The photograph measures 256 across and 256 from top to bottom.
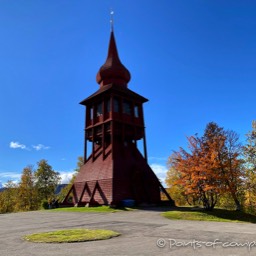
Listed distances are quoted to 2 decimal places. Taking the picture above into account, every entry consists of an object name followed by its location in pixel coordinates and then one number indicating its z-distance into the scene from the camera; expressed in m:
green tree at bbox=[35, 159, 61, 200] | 52.38
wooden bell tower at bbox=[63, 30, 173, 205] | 29.11
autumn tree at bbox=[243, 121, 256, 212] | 30.55
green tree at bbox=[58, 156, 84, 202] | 51.06
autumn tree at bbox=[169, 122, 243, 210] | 21.61
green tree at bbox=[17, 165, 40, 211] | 51.16
